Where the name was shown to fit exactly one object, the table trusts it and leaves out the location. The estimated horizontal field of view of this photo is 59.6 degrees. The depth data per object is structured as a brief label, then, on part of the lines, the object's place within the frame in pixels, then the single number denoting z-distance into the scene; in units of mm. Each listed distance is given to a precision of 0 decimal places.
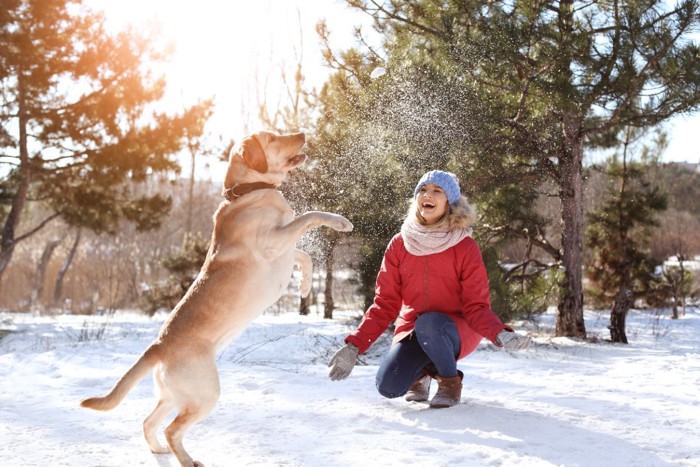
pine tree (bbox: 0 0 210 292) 10414
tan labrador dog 2287
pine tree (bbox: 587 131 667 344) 9875
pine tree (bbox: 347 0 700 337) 5629
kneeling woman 3094
